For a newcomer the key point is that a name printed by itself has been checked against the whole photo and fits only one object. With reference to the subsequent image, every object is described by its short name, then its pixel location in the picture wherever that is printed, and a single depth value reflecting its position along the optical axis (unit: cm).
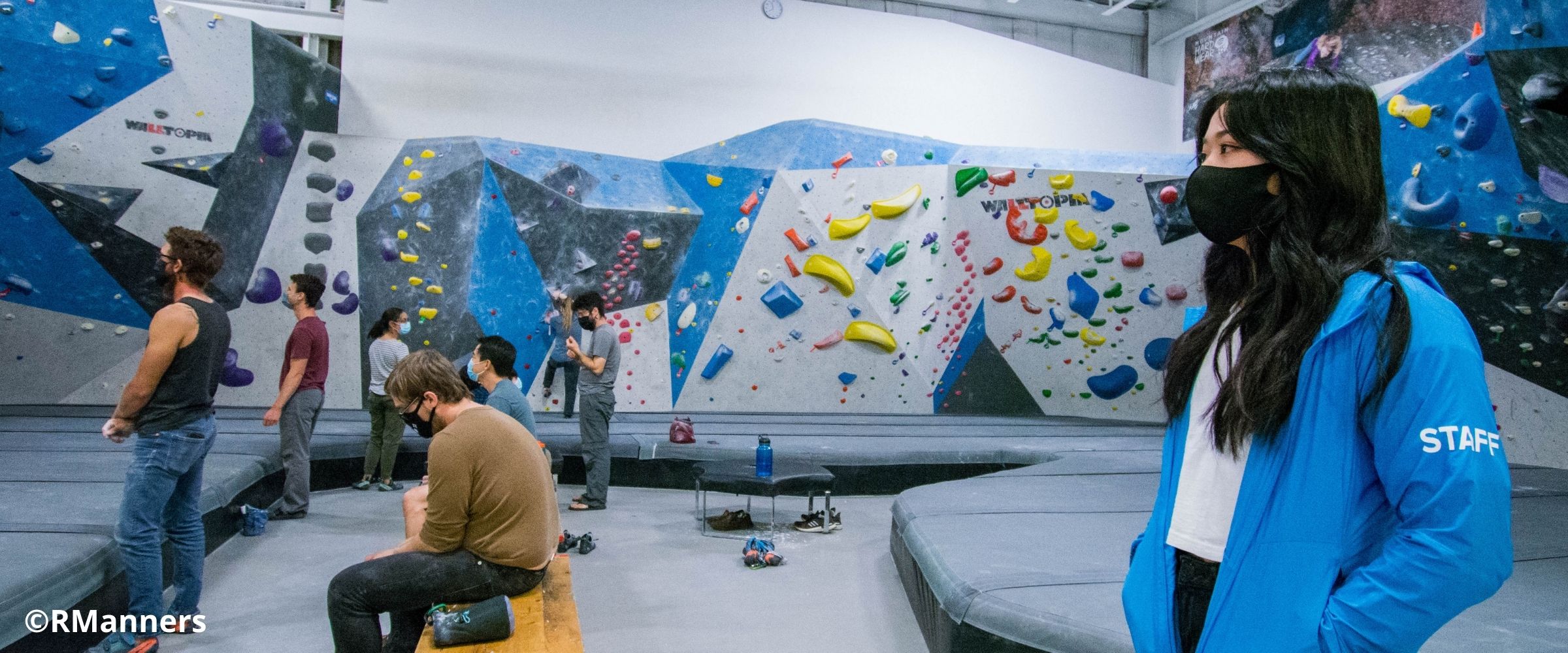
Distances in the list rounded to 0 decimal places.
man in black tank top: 296
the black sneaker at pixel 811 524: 532
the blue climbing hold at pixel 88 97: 659
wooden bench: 249
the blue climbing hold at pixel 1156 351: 909
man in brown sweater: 268
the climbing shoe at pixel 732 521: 529
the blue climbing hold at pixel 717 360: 895
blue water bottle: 521
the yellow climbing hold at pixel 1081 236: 906
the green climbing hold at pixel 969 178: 910
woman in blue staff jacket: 97
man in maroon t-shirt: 477
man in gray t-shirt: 539
